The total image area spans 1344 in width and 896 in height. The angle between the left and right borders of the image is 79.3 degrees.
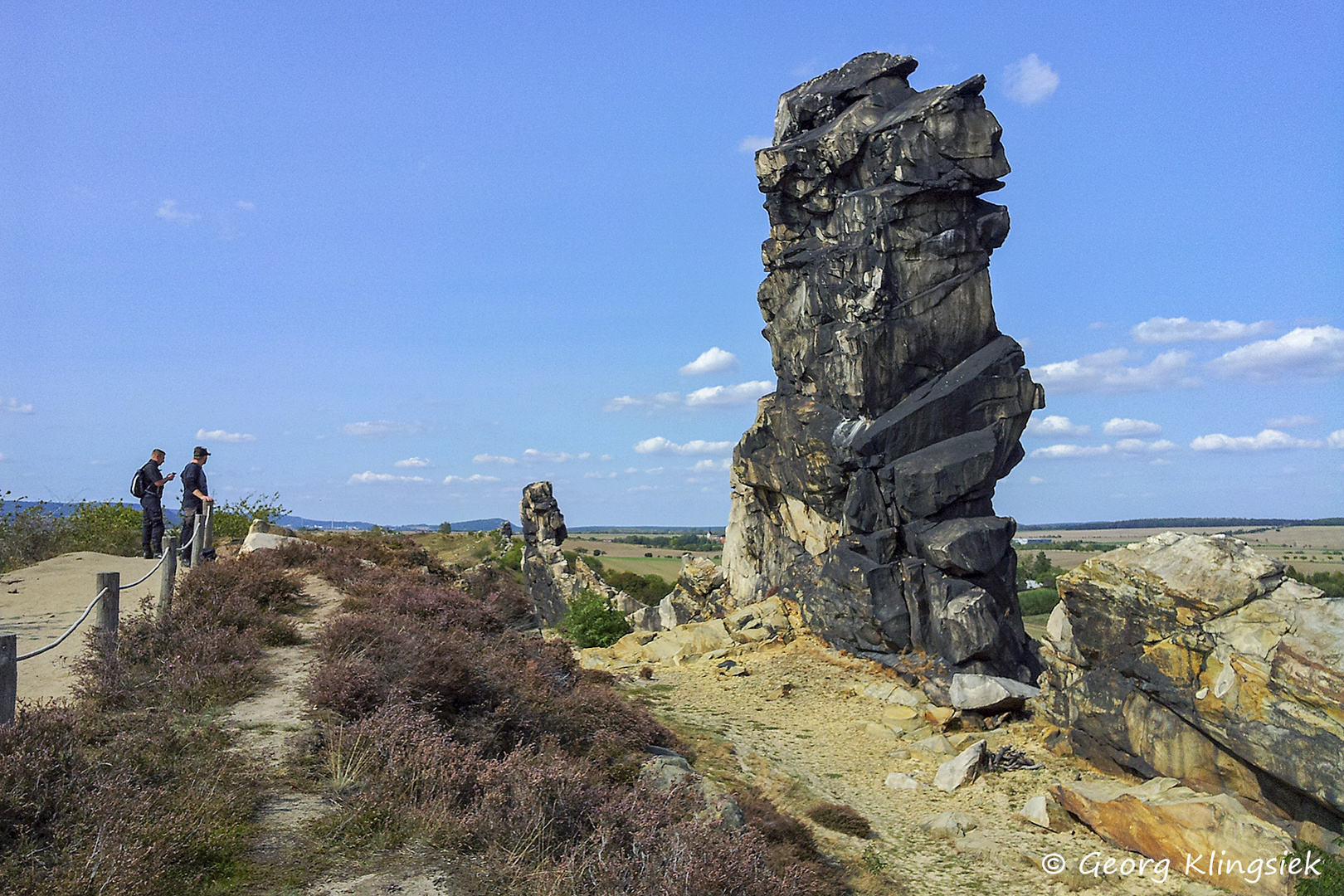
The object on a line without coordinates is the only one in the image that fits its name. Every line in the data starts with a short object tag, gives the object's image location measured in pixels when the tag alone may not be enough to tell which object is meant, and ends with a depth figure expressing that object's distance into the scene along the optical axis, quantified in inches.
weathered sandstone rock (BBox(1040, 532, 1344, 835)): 479.2
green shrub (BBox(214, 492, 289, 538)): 1454.2
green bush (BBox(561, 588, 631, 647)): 1347.2
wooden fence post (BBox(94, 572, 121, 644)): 434.9
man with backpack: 864.3
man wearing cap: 824.3
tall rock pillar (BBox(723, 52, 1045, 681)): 1004.6
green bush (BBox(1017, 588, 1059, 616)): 2524.6
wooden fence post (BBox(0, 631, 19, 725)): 286.8
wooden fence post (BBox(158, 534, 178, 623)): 530.9
